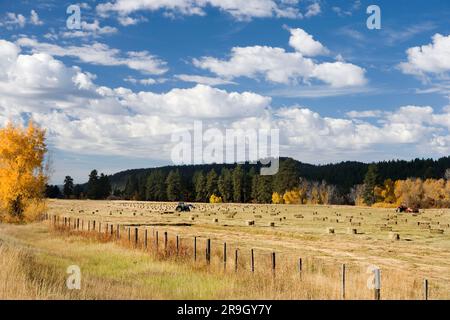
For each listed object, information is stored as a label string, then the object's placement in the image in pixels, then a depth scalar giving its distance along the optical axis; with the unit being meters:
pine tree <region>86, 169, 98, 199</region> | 151.50
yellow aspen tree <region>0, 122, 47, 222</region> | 47.59
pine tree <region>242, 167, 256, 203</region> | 141.12
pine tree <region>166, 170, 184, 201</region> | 141.24
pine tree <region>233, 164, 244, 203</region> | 139.00
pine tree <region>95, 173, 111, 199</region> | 152.25
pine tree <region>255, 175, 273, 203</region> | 132.75
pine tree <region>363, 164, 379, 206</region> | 124.81
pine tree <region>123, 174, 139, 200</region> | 155.38
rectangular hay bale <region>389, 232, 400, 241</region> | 38.98
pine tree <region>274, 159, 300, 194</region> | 130.12
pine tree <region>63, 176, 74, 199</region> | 159.62
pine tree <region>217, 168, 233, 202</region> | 139.75
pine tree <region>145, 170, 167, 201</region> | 145.50
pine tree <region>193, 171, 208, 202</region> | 144.00
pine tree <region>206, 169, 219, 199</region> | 142.12
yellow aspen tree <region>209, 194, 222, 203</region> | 138.14
